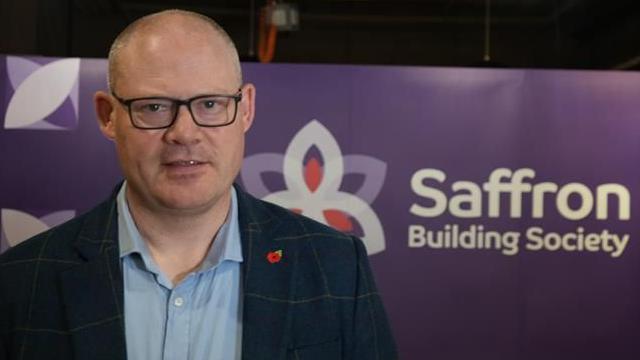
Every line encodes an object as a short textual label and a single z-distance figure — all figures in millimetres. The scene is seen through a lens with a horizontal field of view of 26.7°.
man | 1541
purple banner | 3973
